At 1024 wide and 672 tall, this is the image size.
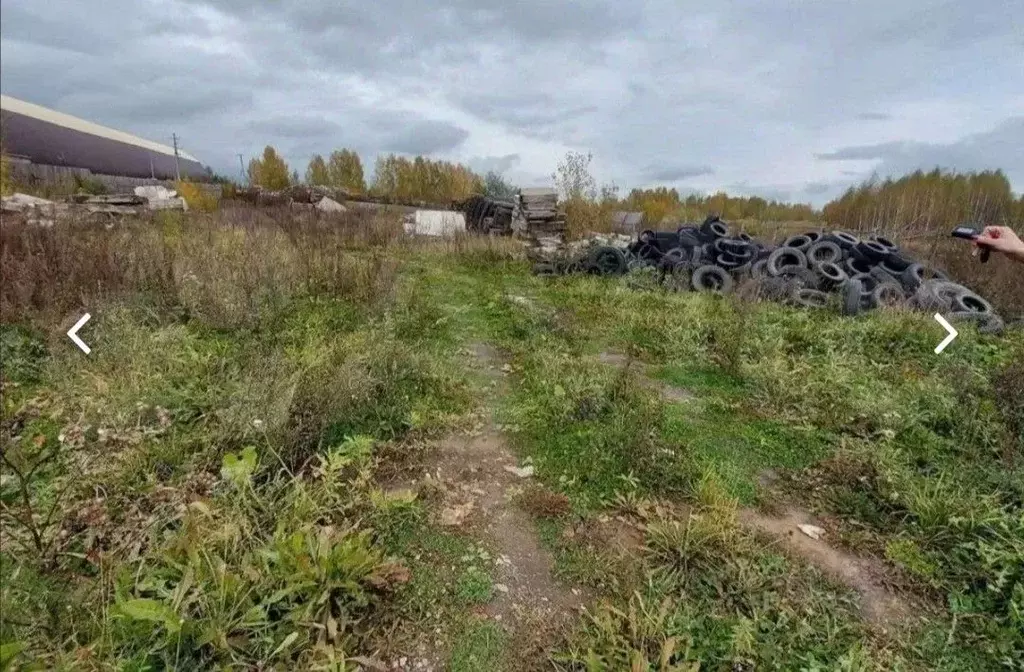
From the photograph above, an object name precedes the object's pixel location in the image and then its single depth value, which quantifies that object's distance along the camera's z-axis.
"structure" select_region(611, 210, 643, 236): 19.17
